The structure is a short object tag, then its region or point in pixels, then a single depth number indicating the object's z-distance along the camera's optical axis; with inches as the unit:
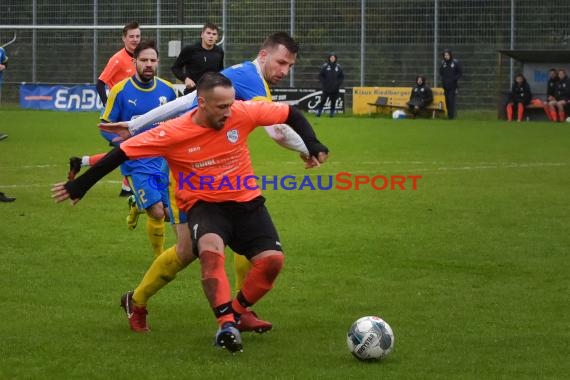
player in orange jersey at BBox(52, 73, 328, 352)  279.9
